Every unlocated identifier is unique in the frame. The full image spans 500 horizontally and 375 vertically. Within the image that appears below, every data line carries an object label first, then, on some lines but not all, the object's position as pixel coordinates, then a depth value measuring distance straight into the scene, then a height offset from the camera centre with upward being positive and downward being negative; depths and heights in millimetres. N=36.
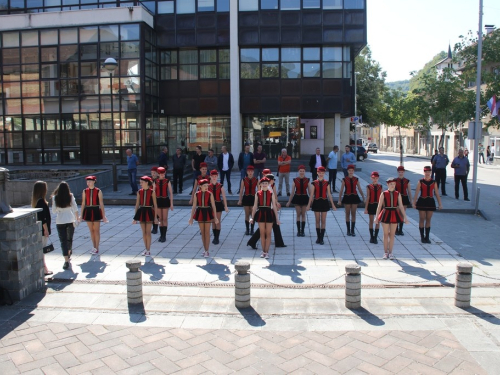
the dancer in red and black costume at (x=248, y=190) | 11922 -1098
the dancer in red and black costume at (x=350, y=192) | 11789 -1161
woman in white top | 9617 -1368
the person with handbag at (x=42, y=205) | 9242 -1121
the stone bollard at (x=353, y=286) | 7232 -2137
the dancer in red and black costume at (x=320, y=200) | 11117 -1275
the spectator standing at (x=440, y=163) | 17797 -686
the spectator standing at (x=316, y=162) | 16828 -581
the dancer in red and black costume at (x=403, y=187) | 11641 -1031
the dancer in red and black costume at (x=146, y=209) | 10141 -1329
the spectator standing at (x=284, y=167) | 16211 -739
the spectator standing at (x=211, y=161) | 17859 -551
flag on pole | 16766 +1353
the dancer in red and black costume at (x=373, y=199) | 11250 -1273
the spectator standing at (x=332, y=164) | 17688 -689
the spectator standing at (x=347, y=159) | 17311 -498
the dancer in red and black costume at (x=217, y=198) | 11180 -1206
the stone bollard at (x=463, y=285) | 7199 -2116
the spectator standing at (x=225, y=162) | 17594 -591
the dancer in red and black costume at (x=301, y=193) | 11766 -1190
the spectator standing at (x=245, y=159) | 17156 -488
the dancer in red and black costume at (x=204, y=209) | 10031 -1332
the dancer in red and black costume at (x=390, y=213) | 9781 -1399
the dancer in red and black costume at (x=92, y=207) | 10312 -1292
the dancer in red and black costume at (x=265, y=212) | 9945 -1393
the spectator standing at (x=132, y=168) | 18047 -800
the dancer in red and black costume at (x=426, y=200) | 11149 -1298
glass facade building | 25641 +4429
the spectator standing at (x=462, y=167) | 17156 -812
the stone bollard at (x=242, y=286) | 7320 -2148
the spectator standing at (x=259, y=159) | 17062 -469
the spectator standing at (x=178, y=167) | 17344 -755
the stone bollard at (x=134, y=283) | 7432 -2121
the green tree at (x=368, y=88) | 51500 +6233
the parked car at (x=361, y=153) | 42094 -694
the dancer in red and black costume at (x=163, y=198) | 11533 -1249
